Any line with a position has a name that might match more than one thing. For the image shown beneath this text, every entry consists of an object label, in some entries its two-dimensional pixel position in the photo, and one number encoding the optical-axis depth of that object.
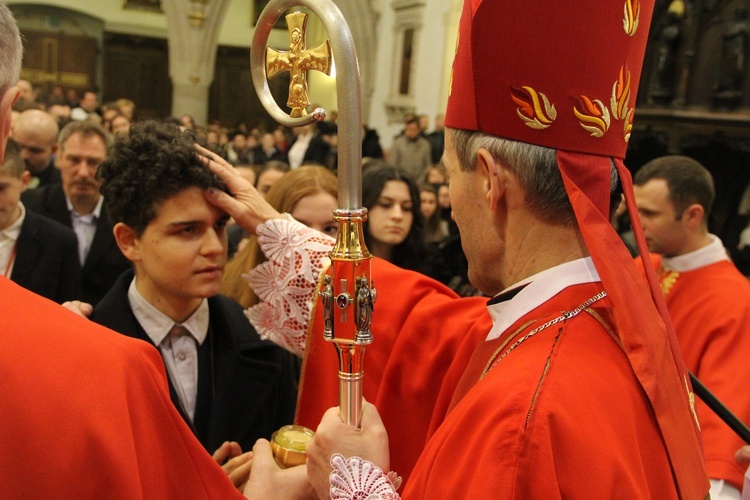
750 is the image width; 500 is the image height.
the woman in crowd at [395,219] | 4.06
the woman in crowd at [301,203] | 3.09
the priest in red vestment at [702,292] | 3.01
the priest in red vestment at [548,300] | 1.20
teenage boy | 2.08
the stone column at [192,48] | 15.63
